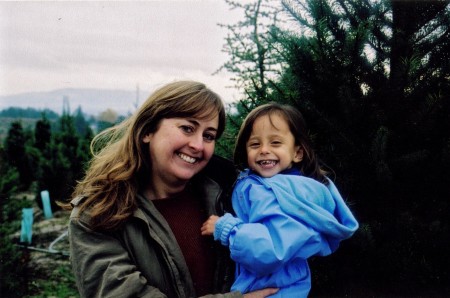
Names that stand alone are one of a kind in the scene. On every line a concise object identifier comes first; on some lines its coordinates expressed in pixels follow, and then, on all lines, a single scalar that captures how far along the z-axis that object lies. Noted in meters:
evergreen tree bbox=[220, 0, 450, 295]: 2.36
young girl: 1.78
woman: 1.78
